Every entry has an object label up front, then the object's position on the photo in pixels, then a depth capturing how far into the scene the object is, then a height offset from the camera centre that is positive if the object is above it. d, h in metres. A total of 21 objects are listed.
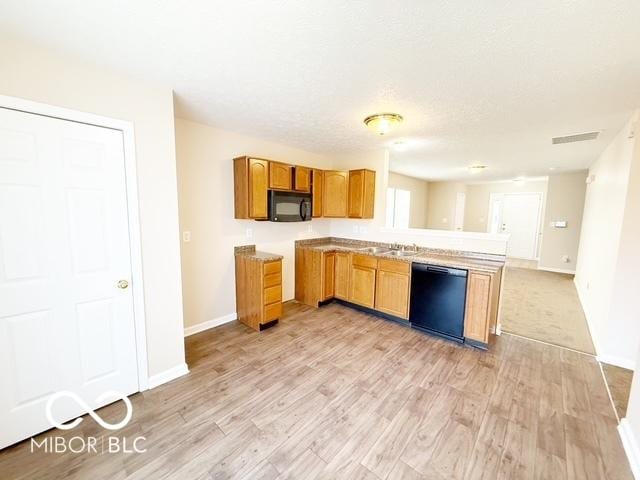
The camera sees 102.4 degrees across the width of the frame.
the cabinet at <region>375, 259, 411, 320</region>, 3.38 -0.91
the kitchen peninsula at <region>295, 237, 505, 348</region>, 2.85 -0.79
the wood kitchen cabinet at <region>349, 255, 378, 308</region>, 3.70 -0.91
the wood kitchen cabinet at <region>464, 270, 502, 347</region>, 2.76 -0.90
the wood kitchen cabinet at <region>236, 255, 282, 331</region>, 3.18 -0.94
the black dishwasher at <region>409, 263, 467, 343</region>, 2.96 -0.95
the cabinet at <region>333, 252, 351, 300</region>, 4.00 -0.88
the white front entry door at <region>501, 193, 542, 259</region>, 7.96 +0.04
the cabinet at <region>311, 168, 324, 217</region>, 4.07 +0.45
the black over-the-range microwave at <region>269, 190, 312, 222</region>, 3.43 +0.16
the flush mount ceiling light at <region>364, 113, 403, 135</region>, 2.63 +1.02
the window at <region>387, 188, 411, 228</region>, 7.39 +0.39
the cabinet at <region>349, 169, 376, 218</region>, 4.11 +0.45
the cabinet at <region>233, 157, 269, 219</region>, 3.21 +0.39
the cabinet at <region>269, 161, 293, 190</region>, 3.41 +0.57
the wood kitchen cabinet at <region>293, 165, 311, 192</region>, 3.74 +0.58
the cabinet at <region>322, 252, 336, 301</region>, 3.98 -0.88
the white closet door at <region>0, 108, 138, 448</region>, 1.61 -0.39
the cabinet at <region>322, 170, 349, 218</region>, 4.22 +0.42
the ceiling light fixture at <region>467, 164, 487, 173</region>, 5.45 +1.17
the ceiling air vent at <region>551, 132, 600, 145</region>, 3.15 +1.11
